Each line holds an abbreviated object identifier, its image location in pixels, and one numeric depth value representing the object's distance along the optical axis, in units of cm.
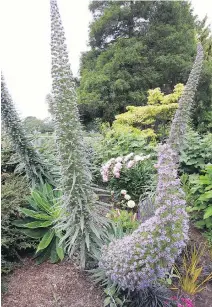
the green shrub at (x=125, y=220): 243
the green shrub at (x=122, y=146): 407
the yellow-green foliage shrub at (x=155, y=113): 751
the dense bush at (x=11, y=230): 210
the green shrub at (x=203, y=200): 276
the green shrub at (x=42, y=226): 215
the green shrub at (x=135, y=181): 339
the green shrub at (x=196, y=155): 375
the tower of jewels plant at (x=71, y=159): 171
